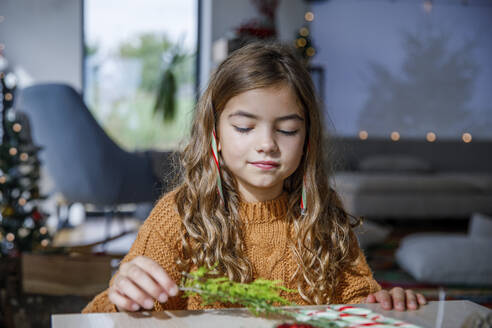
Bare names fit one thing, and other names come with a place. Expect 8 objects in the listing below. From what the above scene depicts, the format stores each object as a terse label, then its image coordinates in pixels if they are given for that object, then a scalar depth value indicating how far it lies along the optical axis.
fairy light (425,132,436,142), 5.41
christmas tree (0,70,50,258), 2.12
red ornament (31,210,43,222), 2.19
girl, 0.92
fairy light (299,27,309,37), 4.95
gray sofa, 3.87
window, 4.84
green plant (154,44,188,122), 4.77
